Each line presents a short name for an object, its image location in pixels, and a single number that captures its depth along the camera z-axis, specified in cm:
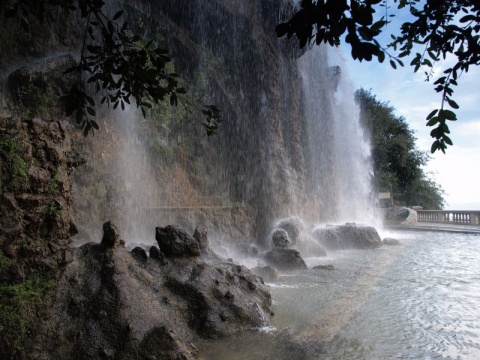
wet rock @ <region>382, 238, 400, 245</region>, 1520
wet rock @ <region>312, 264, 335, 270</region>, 927
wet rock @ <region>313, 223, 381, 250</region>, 1434
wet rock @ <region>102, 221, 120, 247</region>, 424
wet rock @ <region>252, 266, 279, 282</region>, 799
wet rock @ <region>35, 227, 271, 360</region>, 342
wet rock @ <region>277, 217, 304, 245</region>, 1302
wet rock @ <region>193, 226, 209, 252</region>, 635
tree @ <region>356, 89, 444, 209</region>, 3269
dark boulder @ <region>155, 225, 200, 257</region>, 520
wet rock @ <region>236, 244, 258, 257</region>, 1097
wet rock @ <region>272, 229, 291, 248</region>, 1102
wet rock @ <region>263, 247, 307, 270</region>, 935
